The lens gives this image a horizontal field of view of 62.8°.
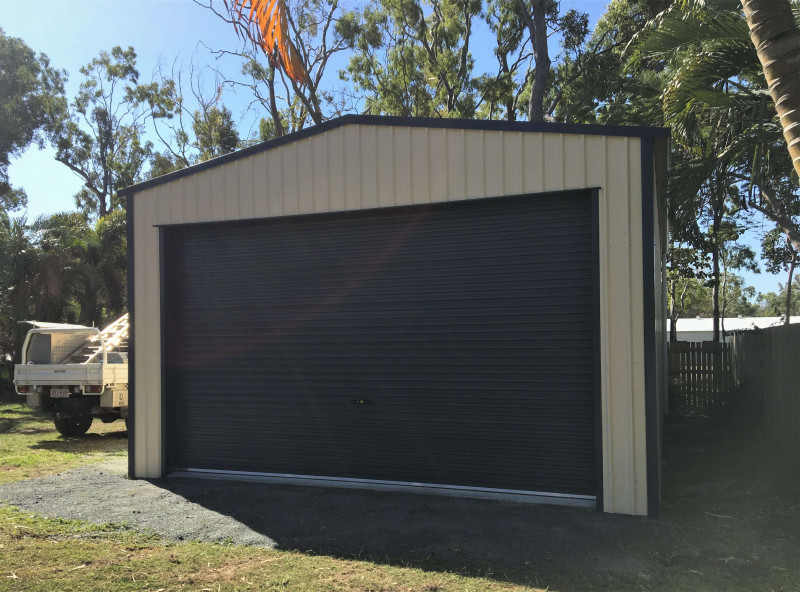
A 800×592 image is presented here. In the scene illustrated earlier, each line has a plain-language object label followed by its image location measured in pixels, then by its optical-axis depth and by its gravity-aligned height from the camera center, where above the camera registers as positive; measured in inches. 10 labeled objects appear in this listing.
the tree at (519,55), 854.5 +374.6
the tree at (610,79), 700.7 +292.6
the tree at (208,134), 1215.6 +360.7
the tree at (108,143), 1440.7 +405.1
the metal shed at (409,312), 244.5 +4.7
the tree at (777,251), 976.9 +104.1
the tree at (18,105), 1210.7 +424.2
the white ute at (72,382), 456.8 -40.3
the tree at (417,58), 1016.2 +424.4
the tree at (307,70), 1010.1 +408.7
